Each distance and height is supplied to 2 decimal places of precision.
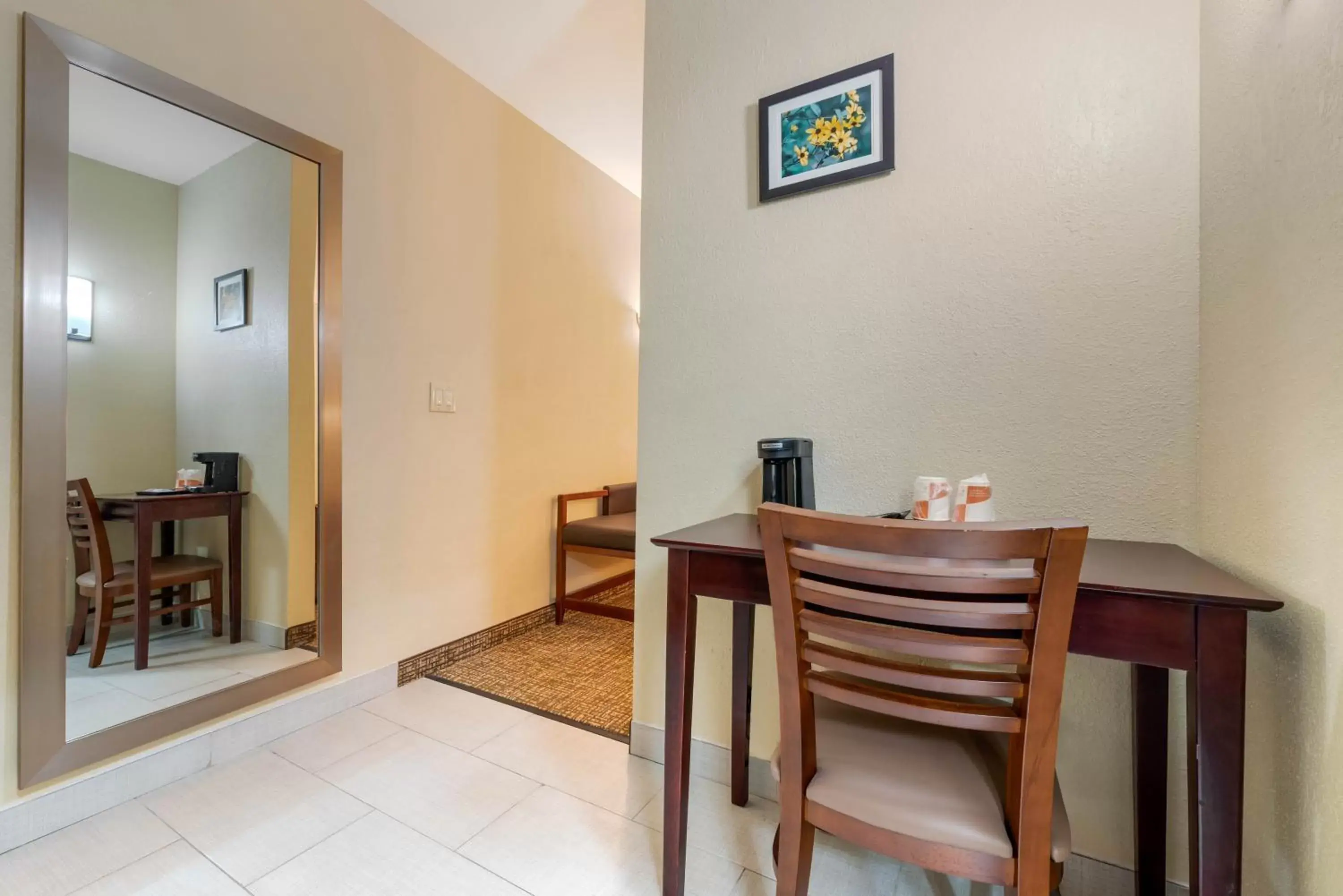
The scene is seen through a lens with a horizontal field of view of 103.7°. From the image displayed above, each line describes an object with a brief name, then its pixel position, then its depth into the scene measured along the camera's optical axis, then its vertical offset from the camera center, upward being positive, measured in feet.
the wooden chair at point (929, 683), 2.34 -1.17
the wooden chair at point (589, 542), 9.22 -1.76
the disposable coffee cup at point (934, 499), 3.80 -0.38
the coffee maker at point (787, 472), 4.48 -0.23
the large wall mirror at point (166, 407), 4.34 +0.33
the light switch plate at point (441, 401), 7.68 +0.61
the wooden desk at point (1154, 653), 2.39 -1.03
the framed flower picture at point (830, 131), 4.57 +2.87
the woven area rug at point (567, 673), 6.65 -3.34
